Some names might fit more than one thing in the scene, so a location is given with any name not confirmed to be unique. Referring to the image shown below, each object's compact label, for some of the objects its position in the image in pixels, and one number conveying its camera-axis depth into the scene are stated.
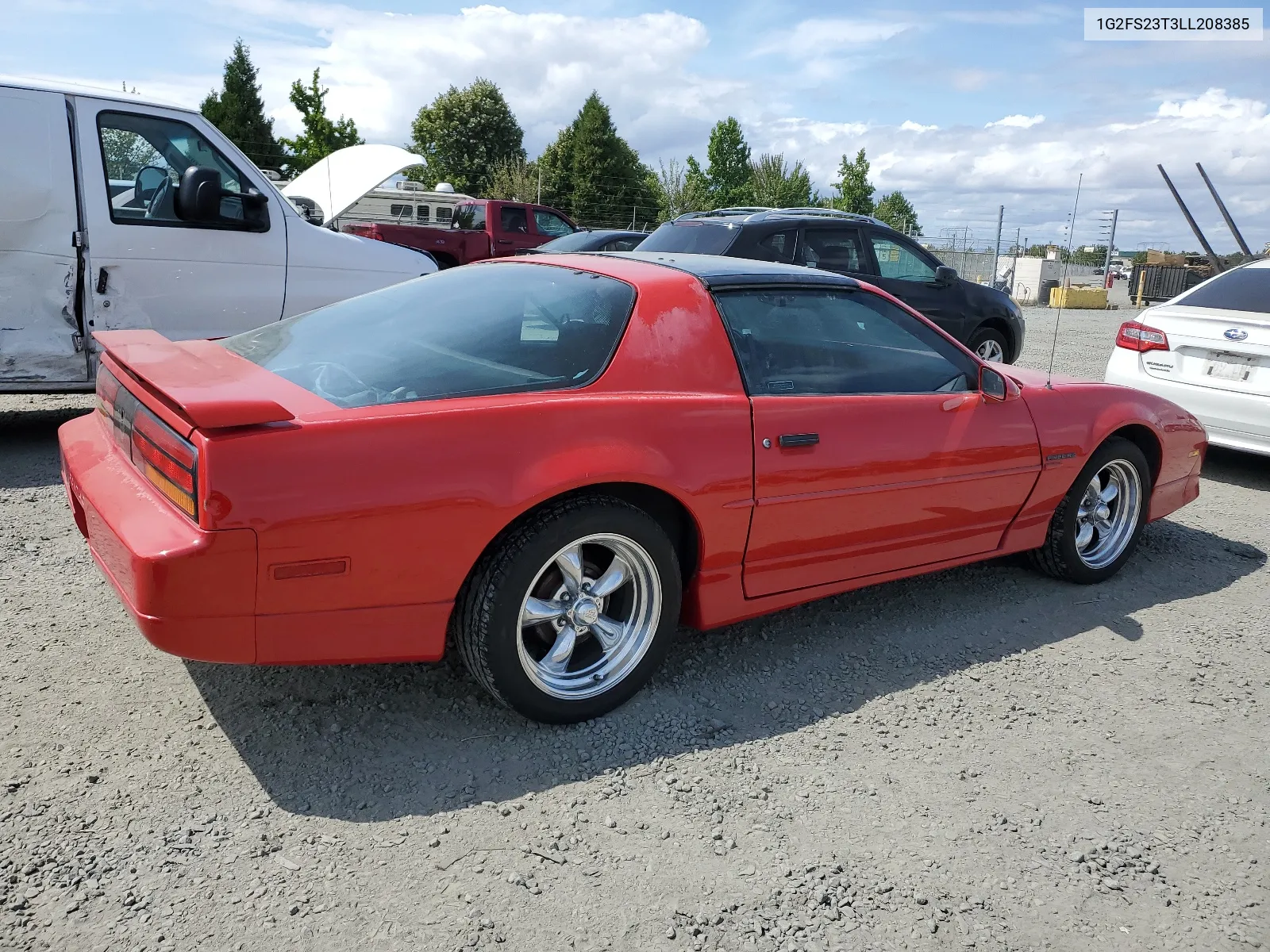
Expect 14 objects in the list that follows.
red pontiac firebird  2.44
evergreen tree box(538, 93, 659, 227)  48.25
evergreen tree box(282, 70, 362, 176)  27.75
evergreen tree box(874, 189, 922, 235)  84.50
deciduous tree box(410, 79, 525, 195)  56.41
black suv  8.24
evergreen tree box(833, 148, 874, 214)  55.31
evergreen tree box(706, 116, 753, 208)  53.84
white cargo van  5.57
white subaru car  6.31
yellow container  29.17
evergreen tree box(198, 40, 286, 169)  38.59
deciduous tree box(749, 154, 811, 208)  53.39
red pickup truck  14.90
